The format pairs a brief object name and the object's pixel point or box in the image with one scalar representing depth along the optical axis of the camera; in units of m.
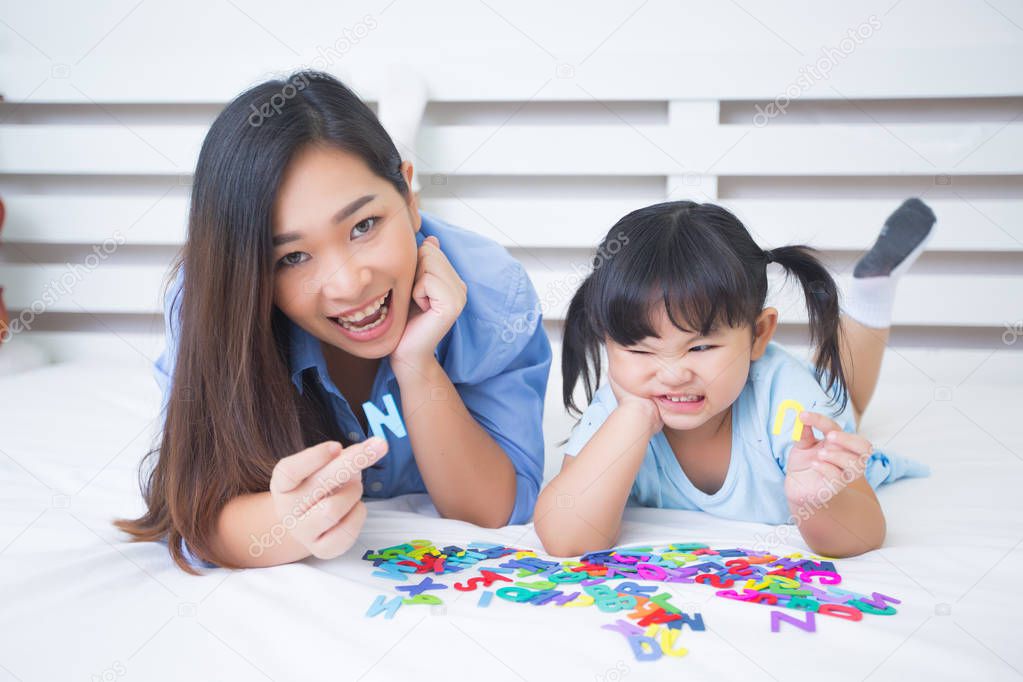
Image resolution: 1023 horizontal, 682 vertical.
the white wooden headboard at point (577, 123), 2.13
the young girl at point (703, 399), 0.98
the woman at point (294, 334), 0.94
